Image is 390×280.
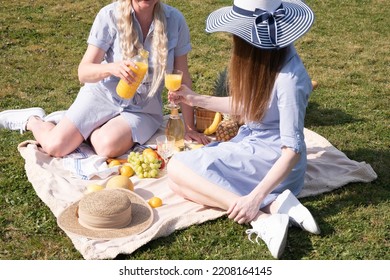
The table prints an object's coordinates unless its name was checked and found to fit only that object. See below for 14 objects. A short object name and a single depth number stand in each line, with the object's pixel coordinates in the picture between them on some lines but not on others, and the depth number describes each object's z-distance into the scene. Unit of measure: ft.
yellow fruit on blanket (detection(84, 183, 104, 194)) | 13.34
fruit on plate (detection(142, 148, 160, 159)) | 14.64
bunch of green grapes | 14.38
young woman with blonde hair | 14.99
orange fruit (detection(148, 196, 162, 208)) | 13.05
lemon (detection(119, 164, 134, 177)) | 14.35
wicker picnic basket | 16.69
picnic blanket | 11.57
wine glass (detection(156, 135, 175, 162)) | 15.17
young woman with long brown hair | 11.74
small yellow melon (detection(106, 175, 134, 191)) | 13.21
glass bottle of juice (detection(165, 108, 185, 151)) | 15.10
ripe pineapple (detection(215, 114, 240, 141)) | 16.02
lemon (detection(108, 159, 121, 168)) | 14.79
